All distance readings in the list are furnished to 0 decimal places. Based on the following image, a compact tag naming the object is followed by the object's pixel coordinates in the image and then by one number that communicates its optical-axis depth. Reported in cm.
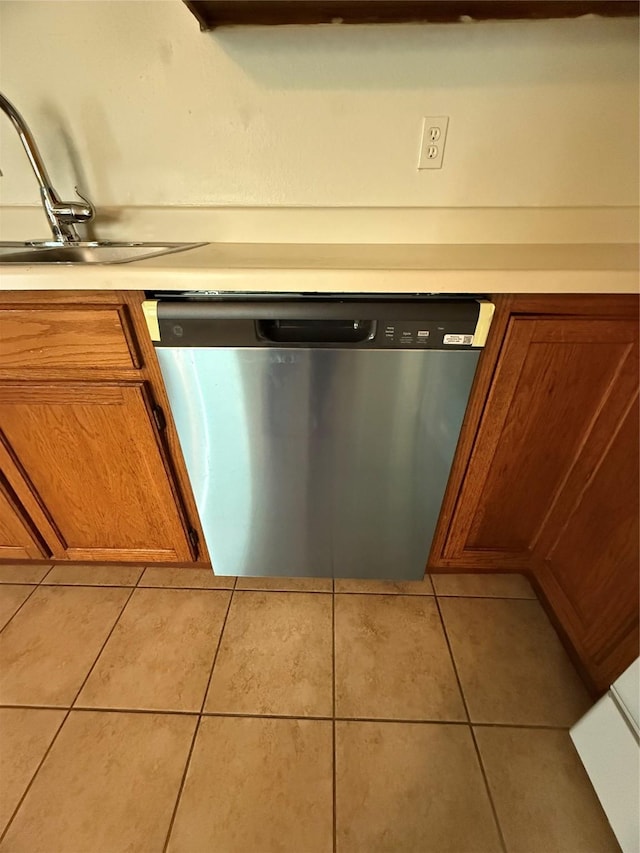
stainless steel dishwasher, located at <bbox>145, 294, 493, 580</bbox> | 79
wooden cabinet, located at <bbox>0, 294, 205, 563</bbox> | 84
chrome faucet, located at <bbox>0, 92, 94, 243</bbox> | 96
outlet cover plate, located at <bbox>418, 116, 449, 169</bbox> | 102
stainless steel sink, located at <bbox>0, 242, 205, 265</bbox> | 110
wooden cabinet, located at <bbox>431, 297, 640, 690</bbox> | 82
